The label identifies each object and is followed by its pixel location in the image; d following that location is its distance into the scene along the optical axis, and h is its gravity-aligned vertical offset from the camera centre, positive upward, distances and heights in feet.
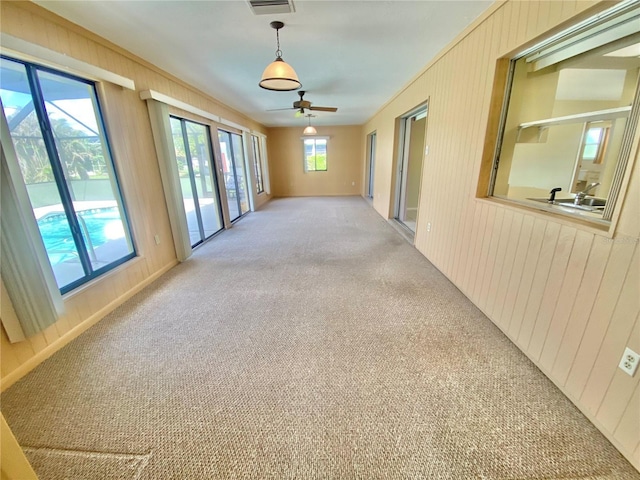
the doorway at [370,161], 25.00 +0.57
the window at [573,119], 4.50 +0.94
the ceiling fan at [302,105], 13.94 +3.44
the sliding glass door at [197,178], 12.03 -0.45
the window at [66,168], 5.75 +0.10
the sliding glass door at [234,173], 17.20 -0.33
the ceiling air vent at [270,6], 5.85 +3.77
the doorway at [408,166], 15.21 +0.00
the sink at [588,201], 5.42 -0.88
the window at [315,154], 28.63 +1.49
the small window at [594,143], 5.17 +0.41
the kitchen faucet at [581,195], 5.65 -0.72
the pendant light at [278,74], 7.11 +2.62
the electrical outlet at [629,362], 3.53 -2.78
